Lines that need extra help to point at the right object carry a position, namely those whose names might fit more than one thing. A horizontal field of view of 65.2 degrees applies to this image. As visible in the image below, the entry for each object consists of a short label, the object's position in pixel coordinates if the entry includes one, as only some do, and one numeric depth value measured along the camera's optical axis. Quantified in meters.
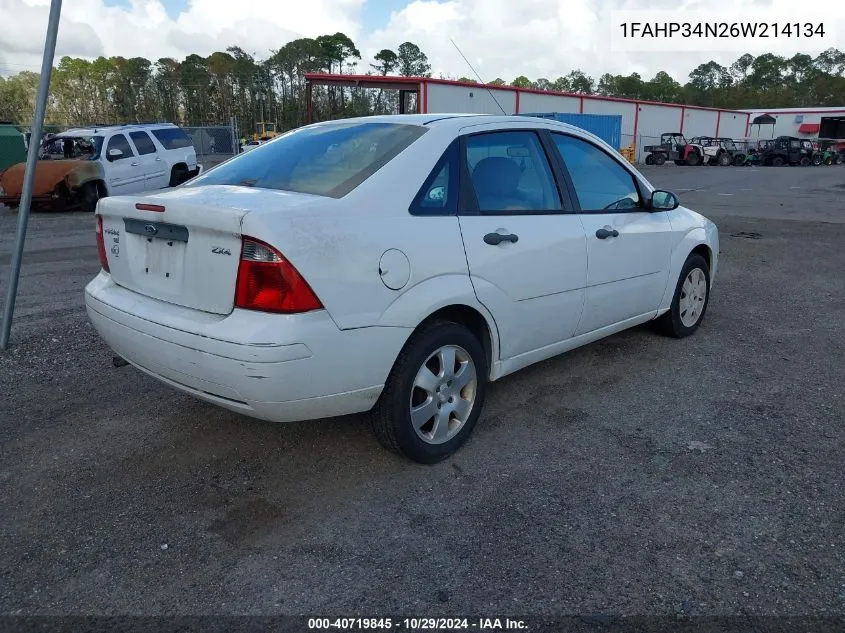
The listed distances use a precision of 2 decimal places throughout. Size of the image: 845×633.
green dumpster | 20.12
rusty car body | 13.68
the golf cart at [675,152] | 38.34
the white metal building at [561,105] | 27.69
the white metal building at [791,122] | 59.28
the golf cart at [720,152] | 38.81
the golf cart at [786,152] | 39.94
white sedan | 2.64
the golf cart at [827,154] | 42.01
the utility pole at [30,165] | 4.68
